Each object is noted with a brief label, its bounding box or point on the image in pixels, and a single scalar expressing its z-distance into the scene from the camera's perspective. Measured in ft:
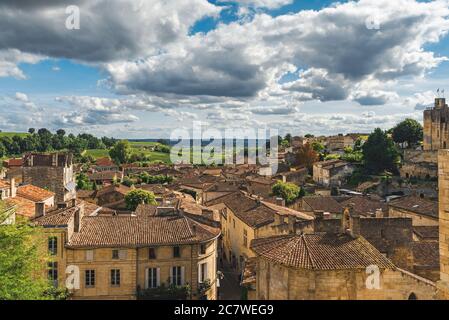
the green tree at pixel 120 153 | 482.57
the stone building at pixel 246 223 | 105.40
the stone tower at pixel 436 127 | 293.23
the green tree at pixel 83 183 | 255.00
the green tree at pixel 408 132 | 335.67
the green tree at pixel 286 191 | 197.77
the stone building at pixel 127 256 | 86.53
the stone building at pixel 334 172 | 268.78
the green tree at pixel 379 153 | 262.26
